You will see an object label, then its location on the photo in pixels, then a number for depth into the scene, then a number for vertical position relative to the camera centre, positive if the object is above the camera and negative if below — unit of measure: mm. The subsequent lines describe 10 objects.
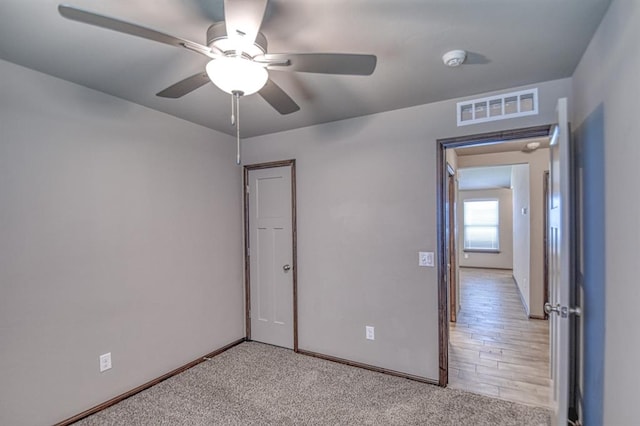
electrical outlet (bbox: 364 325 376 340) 3012 -1144
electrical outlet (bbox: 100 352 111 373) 2438 -1126
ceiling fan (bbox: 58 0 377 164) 1228 +691
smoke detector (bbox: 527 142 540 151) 4035 +803
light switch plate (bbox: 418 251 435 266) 2758 -418
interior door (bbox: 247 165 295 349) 3525 -495
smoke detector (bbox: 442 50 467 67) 1895 +910
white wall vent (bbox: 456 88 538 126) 2414 +795
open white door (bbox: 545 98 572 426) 1678 -278
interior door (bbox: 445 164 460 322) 4090 -552
